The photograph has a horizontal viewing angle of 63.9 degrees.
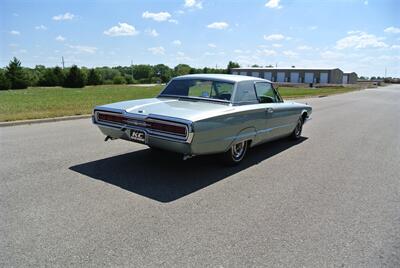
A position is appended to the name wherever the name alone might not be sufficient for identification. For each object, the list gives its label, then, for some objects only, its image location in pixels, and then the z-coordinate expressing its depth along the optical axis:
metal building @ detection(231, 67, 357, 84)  77.50
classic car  4.38
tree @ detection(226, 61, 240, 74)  100.14
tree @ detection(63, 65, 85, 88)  47.84
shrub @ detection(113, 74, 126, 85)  71.66
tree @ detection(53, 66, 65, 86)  49.66
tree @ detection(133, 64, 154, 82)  131.62
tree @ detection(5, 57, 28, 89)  40.88
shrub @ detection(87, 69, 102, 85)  55.03
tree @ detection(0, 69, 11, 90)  38.69
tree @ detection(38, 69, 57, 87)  49.81
